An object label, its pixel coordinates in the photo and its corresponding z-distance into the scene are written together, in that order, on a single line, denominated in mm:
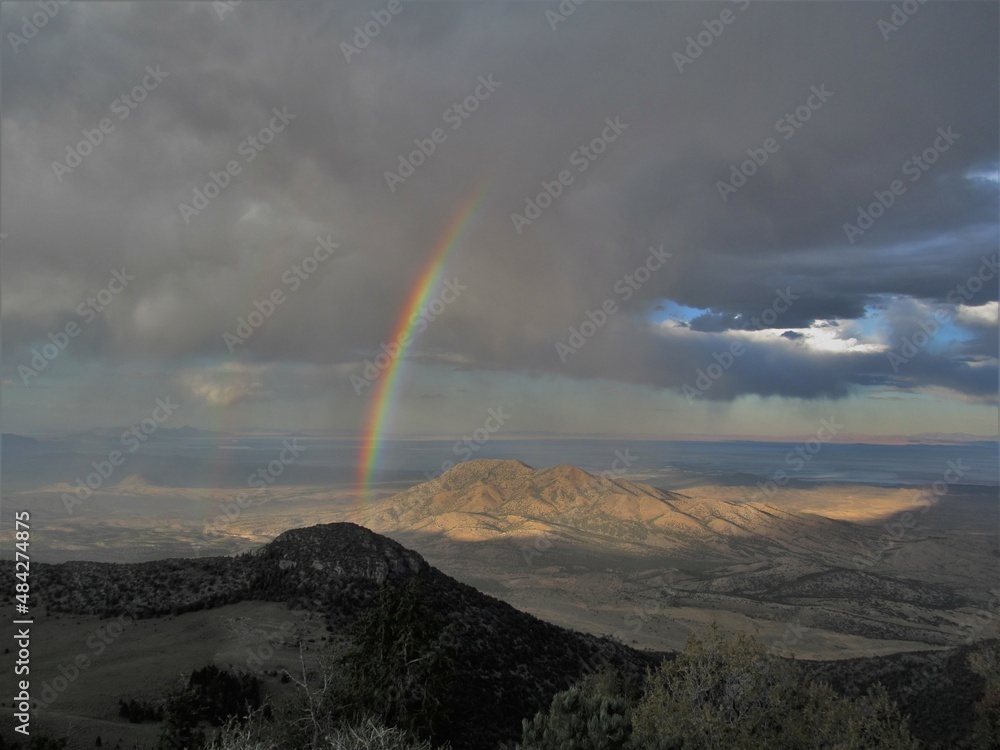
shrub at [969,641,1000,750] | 35875
